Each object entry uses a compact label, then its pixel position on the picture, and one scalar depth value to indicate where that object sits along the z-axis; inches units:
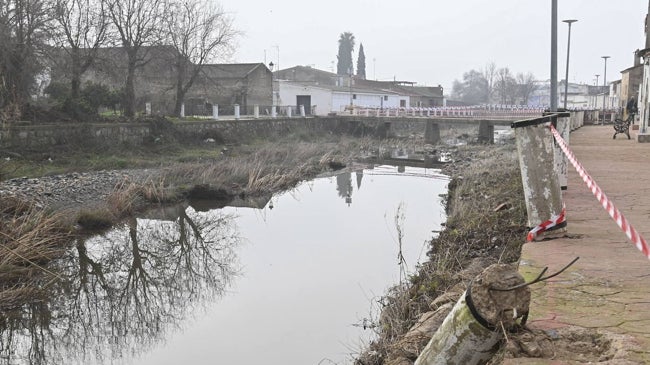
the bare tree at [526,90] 4001.0
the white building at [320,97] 2182.6
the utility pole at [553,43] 522.9
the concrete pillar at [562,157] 339.6
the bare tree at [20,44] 831.1
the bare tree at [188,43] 1375.5
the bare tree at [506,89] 4089.6
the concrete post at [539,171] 238.4
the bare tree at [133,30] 1147.3
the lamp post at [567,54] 1283.0
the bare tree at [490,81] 4798.2
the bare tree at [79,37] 1013.2
